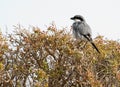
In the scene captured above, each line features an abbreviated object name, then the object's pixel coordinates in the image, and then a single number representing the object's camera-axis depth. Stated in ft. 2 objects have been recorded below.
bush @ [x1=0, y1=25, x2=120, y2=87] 42.24
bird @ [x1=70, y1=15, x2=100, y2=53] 46.71
